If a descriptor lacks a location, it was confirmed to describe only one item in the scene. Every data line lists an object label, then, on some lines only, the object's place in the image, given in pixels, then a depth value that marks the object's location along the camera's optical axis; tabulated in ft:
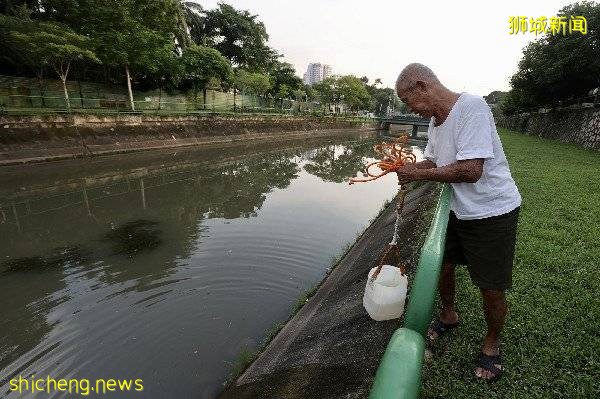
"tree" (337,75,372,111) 160.15
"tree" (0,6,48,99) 53.73
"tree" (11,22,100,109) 51.84
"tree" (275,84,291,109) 132.16
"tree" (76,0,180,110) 62.64
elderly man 5.62
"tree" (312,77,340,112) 160.76
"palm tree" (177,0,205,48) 108.58
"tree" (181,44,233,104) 89.38
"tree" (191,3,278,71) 131.23
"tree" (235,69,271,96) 109.60
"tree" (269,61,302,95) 139.13
